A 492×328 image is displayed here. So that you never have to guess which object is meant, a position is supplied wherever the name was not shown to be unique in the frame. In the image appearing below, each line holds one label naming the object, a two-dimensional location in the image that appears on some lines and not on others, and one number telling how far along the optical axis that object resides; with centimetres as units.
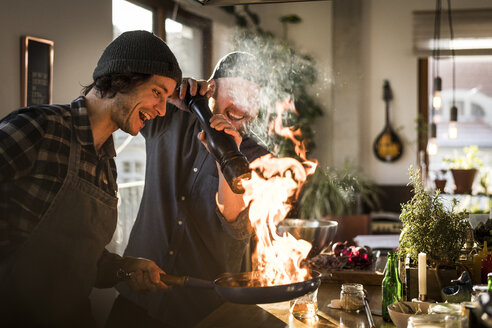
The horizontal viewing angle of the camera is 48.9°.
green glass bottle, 166
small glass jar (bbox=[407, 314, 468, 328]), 122
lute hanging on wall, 575
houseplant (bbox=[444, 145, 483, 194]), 436
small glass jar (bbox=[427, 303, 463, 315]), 137
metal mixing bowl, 209
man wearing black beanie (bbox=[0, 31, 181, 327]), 135
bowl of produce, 145
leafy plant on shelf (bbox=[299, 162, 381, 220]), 520
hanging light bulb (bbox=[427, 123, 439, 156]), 469
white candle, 159
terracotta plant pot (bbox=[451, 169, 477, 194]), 436
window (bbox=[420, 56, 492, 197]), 570
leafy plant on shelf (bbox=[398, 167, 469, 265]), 171
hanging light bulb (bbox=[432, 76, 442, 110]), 445
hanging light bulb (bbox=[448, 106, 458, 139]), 463
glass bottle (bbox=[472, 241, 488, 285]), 193
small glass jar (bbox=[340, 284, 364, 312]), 173
